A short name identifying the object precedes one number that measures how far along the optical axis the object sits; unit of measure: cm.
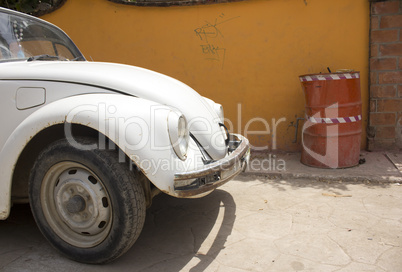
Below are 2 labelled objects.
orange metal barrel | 424
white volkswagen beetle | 212
